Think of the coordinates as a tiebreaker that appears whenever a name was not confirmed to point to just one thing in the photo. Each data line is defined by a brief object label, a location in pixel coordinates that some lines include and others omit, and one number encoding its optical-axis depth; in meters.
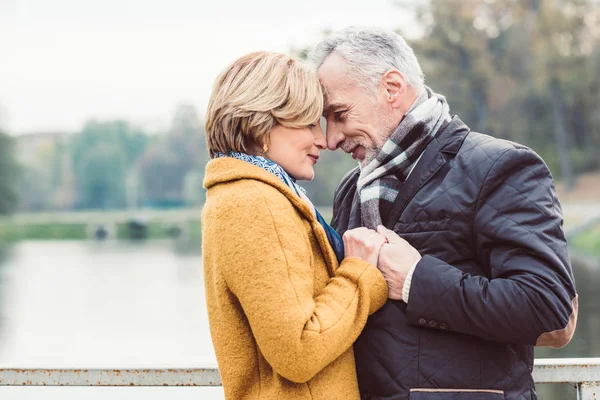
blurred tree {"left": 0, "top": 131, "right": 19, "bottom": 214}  45.72
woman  1.65
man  1.76
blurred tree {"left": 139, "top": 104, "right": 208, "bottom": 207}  71.75
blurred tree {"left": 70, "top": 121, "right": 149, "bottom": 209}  77.88
